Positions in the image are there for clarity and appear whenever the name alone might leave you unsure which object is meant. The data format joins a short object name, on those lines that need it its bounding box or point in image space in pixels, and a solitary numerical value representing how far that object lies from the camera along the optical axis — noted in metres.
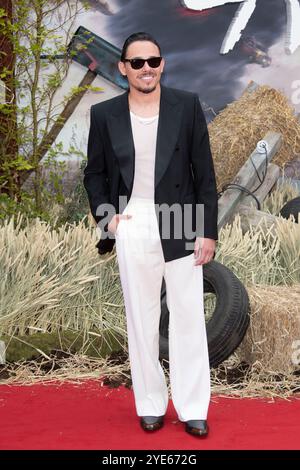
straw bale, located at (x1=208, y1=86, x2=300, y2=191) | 6.82
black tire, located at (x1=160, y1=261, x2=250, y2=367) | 4.05
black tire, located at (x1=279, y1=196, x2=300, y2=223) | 6.38
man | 3.05
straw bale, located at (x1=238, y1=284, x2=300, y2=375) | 4.14
